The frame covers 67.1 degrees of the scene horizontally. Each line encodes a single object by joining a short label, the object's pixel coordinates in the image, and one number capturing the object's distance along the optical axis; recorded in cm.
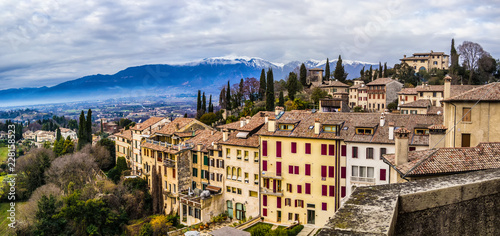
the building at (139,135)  6131
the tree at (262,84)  9612
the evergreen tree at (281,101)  7997
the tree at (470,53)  9175
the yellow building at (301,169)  3906
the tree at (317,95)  8019
